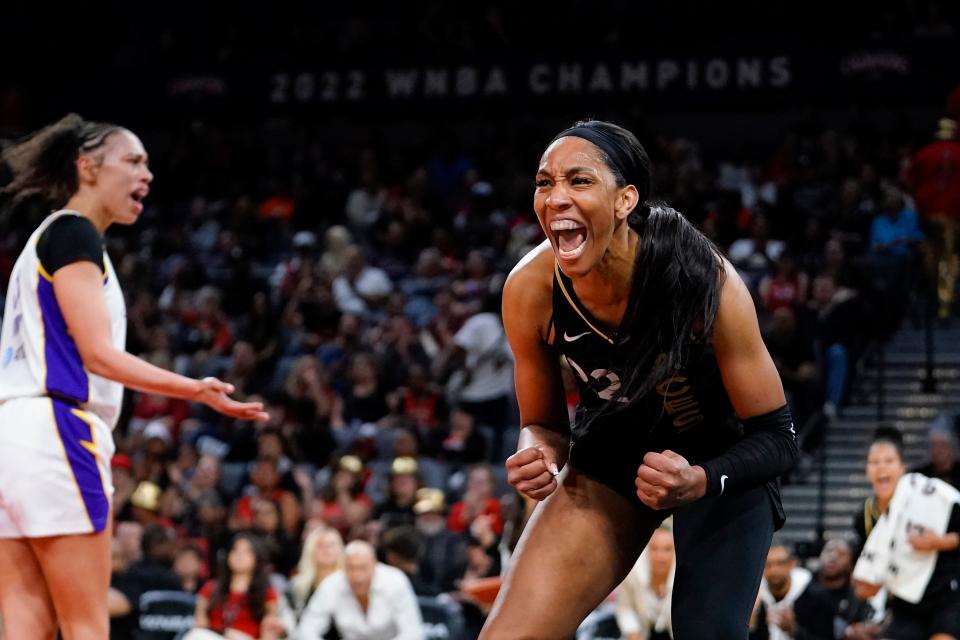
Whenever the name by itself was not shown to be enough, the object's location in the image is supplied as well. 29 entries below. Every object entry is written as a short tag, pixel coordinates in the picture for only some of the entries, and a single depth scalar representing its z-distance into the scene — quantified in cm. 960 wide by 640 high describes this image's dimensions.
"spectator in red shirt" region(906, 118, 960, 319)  2269
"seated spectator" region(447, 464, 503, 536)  1981
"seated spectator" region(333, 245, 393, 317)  2733
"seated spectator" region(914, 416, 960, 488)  1748
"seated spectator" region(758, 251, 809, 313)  2283
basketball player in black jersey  719
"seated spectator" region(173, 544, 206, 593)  1917
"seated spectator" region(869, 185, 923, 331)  2389
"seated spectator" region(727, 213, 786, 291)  2458
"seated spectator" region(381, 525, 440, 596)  1808
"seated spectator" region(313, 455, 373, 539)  2037
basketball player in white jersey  827
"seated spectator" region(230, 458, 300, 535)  2066
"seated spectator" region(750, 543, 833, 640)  1606
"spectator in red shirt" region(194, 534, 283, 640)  1717
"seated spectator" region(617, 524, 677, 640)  1622
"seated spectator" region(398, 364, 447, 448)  2366
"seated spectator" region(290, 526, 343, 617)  1819
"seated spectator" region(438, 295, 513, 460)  2383
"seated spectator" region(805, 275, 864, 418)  2230
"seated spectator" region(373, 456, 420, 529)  2067
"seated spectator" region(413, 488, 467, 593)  1920
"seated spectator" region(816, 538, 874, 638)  1655
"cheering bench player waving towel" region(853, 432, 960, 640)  1490
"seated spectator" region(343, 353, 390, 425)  2419
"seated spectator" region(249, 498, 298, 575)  1989
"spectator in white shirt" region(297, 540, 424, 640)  1692
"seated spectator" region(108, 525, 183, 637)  1815
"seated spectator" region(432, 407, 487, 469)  2258
